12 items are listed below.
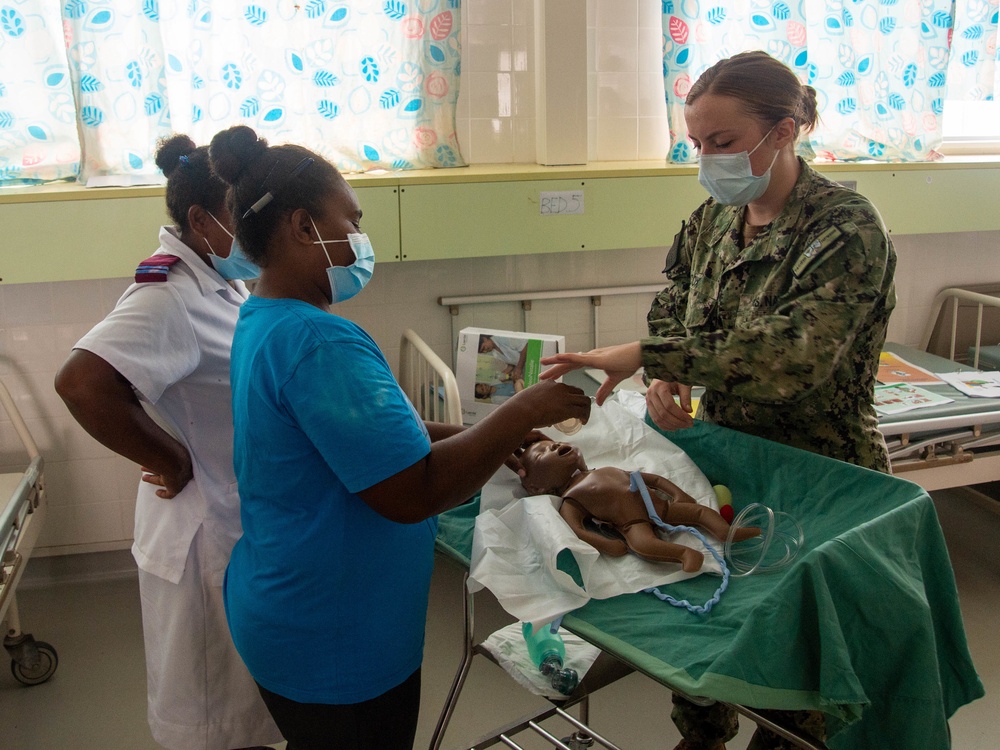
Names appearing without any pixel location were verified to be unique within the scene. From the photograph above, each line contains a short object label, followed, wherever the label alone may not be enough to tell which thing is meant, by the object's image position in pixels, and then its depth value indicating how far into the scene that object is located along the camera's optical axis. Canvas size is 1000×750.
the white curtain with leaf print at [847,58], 3.24
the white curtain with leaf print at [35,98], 2.79
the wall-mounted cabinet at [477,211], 2.76
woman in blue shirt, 1.20
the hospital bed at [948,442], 2.90
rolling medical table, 1.19
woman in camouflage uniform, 1.59
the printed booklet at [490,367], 3.00
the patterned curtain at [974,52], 3.58
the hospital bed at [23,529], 2.49
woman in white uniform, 1.65
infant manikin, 1.55
